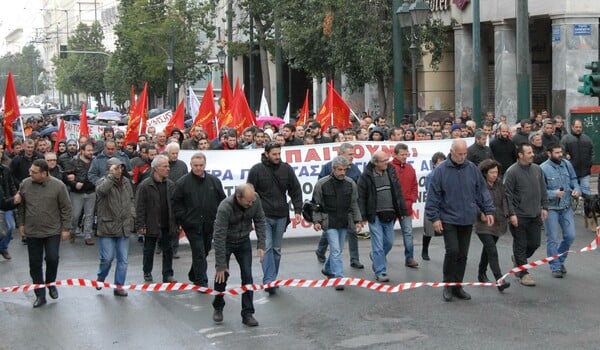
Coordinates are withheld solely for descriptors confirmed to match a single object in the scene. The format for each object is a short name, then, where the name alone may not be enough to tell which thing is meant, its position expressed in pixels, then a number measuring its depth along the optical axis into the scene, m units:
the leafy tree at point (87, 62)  91.69
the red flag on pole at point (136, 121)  21.80
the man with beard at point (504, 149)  16.72
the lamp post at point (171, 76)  49.14
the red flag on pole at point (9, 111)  19.69
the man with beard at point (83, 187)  16.50
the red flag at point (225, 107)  22.34
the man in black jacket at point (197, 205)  11.59
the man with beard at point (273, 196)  11.84
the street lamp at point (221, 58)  41.28
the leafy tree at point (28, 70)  143.25
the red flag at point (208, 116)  21.86
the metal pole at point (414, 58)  23.65
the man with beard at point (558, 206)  12.28
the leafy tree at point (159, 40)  53.75
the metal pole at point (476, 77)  25.72
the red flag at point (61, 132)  20.39
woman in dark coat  11.44
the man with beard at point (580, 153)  16.53
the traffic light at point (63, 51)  65.82
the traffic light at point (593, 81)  17.25
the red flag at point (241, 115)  21.66
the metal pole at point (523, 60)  21.17
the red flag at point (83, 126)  21.04
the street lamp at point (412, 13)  20.72
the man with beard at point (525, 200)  11.87
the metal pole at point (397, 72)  22.02
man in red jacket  13.16
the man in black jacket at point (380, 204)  12.27
